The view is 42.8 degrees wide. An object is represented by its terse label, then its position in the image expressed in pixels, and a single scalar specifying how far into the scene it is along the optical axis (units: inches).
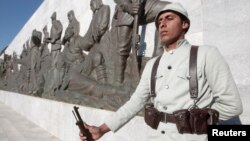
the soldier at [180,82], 65.2
